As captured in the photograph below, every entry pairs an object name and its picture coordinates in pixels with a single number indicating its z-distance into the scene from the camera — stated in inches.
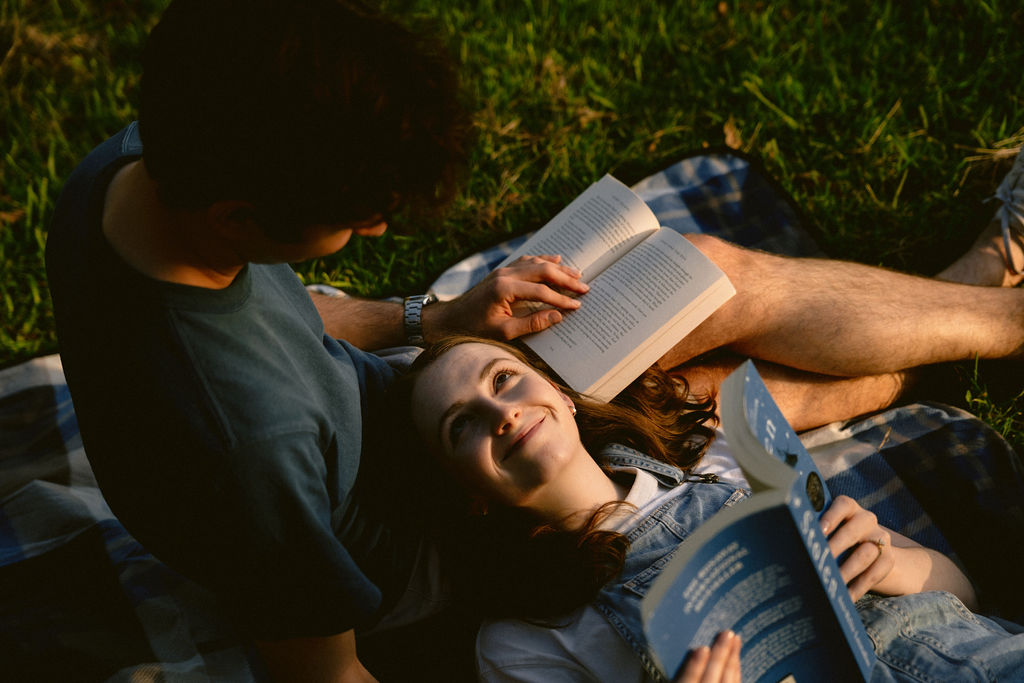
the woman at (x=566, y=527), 71.4
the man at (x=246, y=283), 47.2
